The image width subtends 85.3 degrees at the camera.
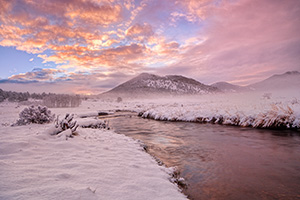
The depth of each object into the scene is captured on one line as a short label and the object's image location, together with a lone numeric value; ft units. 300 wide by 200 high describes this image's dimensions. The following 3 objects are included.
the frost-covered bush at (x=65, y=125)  27.34
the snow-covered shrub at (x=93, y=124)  43.74
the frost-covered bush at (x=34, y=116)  38.04
